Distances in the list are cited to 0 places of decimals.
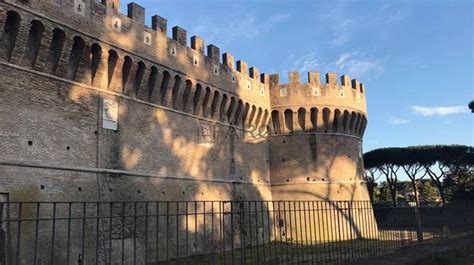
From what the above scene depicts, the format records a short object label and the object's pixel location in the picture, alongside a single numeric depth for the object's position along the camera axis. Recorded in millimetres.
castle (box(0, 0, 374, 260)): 12438
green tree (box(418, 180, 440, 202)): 55056
